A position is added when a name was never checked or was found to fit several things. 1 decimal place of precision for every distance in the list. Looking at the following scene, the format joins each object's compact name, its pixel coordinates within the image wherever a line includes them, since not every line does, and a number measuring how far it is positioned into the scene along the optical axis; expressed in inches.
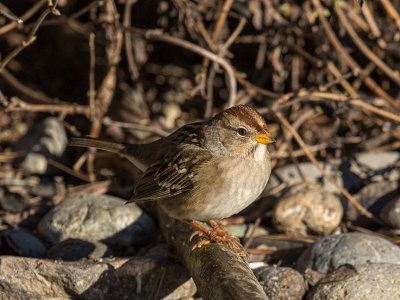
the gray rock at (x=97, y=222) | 348.2
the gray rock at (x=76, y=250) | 323.0
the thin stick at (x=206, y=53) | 397.1
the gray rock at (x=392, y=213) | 357.4
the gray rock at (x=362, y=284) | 266.7
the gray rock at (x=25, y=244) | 340.8
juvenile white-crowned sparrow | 276.2
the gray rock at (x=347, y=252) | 302.4
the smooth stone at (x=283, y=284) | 285.9
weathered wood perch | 220.8
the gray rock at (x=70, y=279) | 282.2
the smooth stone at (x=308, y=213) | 361.7
